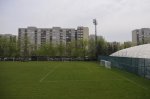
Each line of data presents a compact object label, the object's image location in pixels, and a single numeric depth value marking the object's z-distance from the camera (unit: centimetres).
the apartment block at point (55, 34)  7349
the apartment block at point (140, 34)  7638
